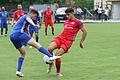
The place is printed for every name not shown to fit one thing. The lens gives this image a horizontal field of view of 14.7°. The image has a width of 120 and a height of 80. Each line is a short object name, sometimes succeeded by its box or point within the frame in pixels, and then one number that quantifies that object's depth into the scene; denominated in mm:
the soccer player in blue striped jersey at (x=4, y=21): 28891
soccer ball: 11750
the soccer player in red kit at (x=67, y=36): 12047
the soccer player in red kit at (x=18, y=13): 24078
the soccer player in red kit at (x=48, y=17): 29609
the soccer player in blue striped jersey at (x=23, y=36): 11758
